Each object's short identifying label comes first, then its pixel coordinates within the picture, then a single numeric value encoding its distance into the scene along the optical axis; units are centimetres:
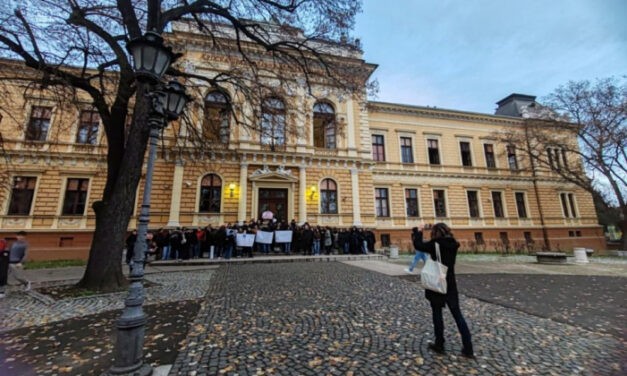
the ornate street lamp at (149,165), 309
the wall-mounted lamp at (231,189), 1744
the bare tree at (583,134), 1941
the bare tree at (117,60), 719
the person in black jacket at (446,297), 359
